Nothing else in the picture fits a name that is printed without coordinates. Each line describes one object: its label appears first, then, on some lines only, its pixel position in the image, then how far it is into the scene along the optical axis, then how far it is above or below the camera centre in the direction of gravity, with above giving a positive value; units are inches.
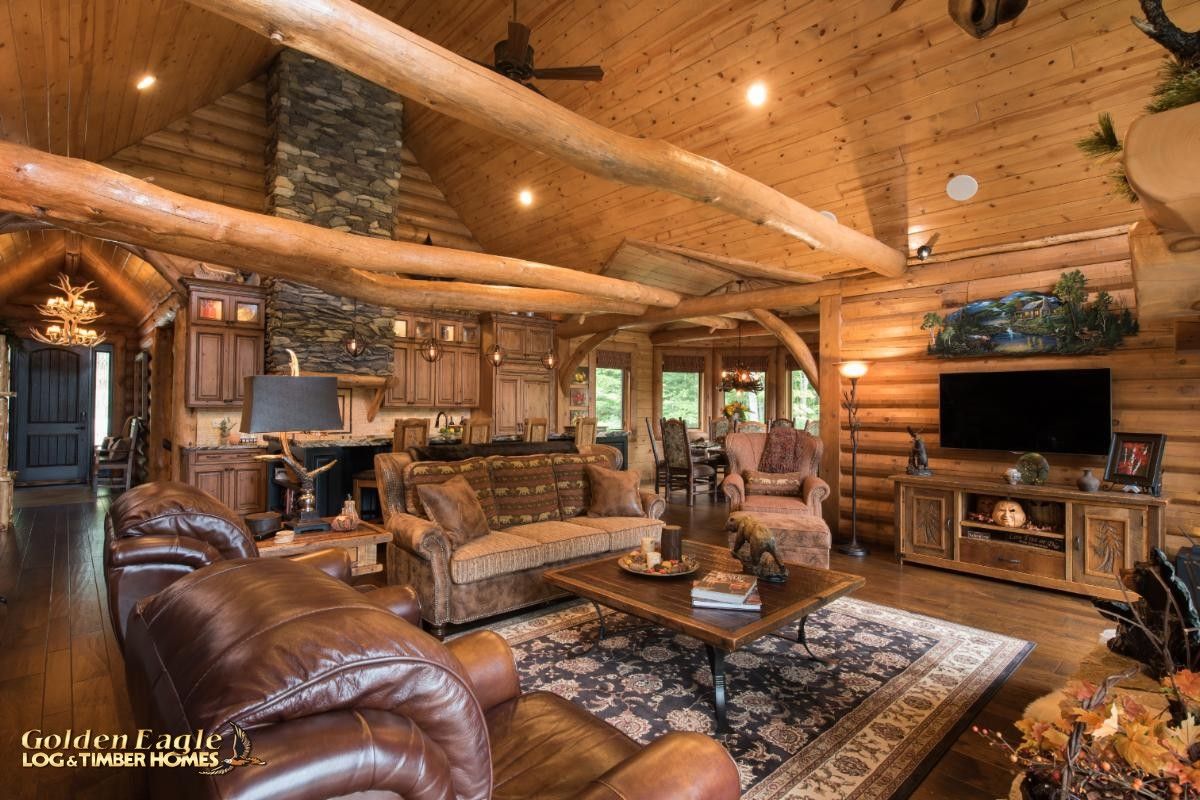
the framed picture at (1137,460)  152.9 -14.0
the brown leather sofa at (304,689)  24.7 -13.0
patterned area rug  84.0 -51.2
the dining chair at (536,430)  325.4 -10.3
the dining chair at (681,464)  297.9 -28.0
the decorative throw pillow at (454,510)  137.4 -23.8
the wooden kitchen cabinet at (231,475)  233.9 -25.7
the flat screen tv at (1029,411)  168.1 -0.5
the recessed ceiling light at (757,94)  177.6 +98.8
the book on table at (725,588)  99.7 -31.4
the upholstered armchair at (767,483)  189.6 -25.2
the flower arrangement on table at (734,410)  323.0 +0.4
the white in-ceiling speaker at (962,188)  172.6 +67.0
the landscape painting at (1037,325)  167.6 +26.4
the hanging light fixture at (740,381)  342.6 +17.7
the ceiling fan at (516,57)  145.6 +90.6
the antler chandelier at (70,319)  293.0 +50.5
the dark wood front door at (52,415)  348.5 -0.5
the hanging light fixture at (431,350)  307.4 +33.8
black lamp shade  95.9 +1.4
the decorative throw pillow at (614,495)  171.0 -25.2
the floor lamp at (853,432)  206.7 -8.3
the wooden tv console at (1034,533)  152.9 -36.4
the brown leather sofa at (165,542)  66.9 -16.1
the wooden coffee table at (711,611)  92.0 -34.5
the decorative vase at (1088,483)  160.7 -20.7
